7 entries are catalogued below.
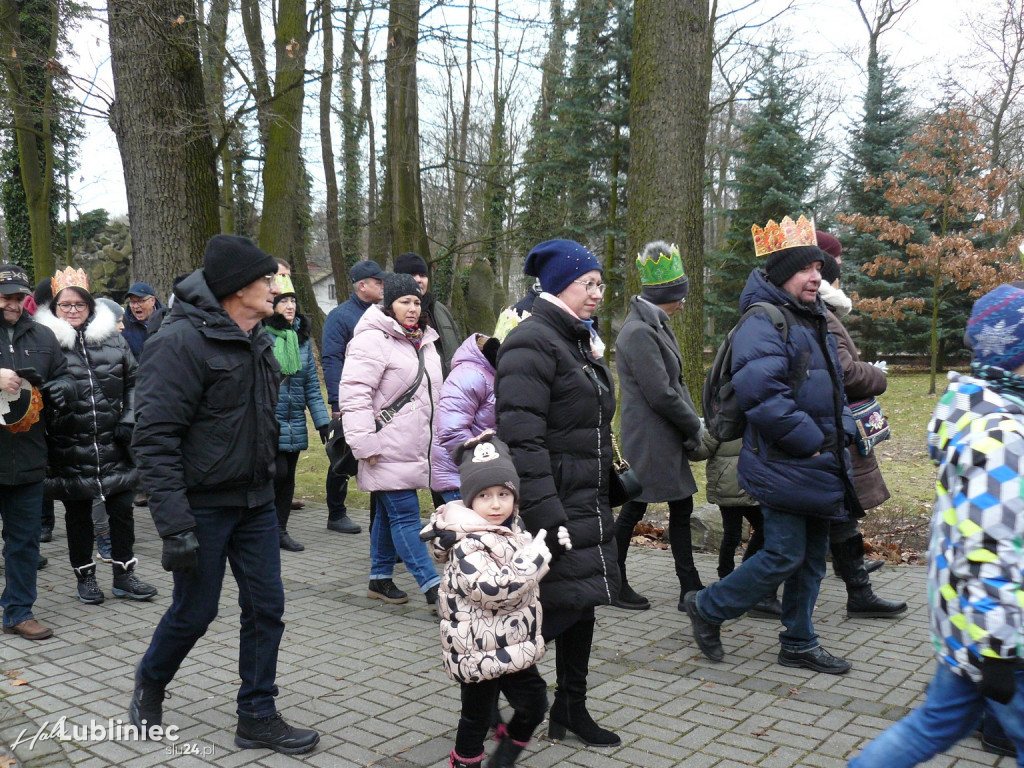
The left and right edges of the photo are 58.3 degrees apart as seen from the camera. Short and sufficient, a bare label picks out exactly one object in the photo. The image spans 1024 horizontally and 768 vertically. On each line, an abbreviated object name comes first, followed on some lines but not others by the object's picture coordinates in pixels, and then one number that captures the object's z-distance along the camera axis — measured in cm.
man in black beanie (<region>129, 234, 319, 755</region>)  373
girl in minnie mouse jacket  338
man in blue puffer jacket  466
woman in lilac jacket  530
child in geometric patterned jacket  272
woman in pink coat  575
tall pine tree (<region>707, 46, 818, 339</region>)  2244
